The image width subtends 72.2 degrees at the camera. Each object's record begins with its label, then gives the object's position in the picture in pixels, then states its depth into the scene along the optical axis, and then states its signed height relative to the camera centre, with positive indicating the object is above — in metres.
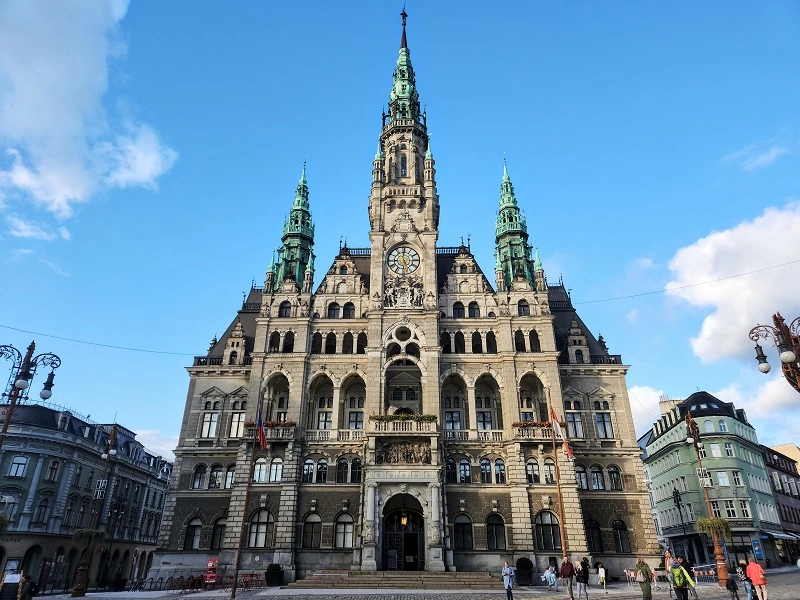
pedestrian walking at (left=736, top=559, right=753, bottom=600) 21.81 -0.61
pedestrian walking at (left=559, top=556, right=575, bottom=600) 25.42 -0.18
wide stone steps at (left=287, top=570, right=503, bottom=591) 35.91 -0.92
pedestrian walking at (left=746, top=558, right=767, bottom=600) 20.41 -0.33
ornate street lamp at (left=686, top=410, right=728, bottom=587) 30.61 +0.32
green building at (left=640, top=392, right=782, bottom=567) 58.28 +8.87
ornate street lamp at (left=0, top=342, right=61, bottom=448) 22.09 +7.03
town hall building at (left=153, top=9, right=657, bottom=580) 42.44 +11.47
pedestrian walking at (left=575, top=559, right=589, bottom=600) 25.57 -0.39
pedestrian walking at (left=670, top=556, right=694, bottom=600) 21.12 -0.44
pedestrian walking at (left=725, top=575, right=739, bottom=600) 23.45 -0.75
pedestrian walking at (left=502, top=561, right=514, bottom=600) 26.95 -0.54
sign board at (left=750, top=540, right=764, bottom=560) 56.88 +1.60
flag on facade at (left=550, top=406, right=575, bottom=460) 33.75 +7.56
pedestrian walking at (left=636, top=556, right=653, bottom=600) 22.31 -0.48
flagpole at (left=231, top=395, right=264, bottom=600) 27.79 +1.34
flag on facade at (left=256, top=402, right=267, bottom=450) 35.22 +7.74
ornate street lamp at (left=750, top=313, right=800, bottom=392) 18.04 +6.66
